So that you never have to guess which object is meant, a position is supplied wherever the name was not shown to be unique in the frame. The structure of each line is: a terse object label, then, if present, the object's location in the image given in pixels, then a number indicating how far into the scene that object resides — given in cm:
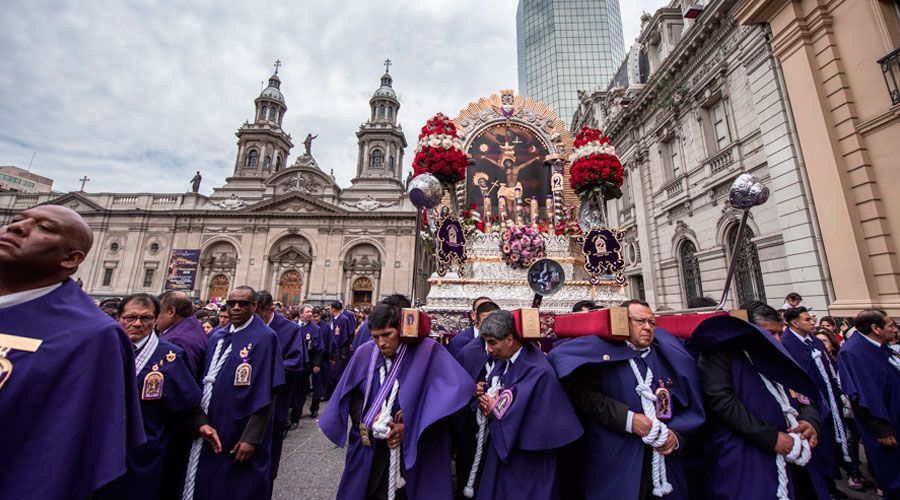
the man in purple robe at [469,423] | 309
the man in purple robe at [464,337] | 448
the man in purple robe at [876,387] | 336
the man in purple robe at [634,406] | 242
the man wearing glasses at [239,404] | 289
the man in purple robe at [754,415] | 242
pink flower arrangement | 752
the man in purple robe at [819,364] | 423
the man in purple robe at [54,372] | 139
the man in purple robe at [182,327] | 322
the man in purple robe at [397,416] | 255
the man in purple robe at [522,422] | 250
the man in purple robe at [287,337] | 486
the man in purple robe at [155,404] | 255
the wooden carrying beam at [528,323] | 274
